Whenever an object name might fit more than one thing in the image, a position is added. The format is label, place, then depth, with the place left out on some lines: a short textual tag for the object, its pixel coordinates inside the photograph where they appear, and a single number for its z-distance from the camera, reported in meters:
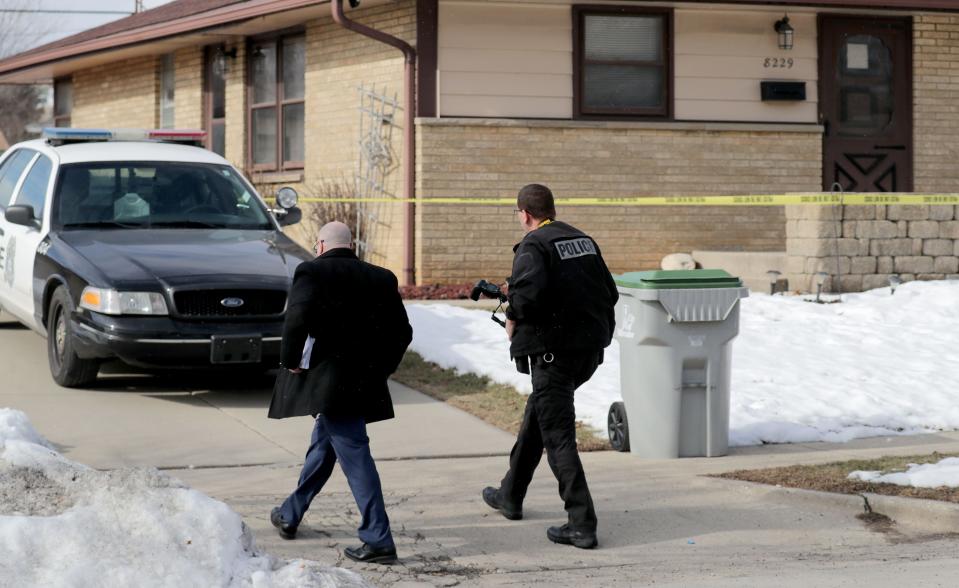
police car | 19.28
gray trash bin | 16.75
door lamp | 34.06
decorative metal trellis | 33.56
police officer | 13.25
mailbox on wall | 34.19
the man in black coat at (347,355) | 12.27
